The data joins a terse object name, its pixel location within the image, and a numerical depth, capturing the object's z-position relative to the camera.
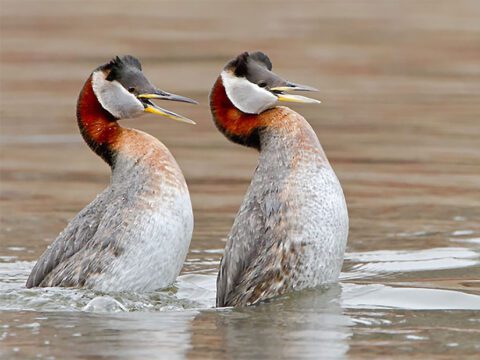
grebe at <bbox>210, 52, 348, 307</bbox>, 10.59
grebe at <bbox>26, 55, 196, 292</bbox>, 11.10
